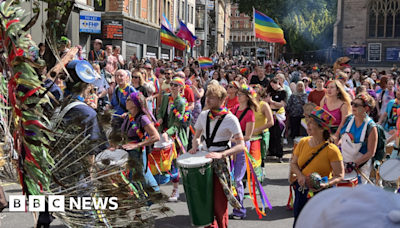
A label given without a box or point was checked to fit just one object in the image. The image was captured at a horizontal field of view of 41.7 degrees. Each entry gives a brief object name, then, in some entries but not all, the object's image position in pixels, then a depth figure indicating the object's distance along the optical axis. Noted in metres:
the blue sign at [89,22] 22.66
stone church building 48.12
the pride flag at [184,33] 20.17
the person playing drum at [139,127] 6.05
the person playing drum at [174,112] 8.01
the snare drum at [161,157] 7.25
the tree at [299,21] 60.16
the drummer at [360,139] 6.07
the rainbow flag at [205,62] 19.03
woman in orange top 5.16
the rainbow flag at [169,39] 19.34
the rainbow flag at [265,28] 19.20
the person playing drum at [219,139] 5.50
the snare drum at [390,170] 5.82
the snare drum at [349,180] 5.75
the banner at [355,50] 46.47
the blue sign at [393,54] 47.56
